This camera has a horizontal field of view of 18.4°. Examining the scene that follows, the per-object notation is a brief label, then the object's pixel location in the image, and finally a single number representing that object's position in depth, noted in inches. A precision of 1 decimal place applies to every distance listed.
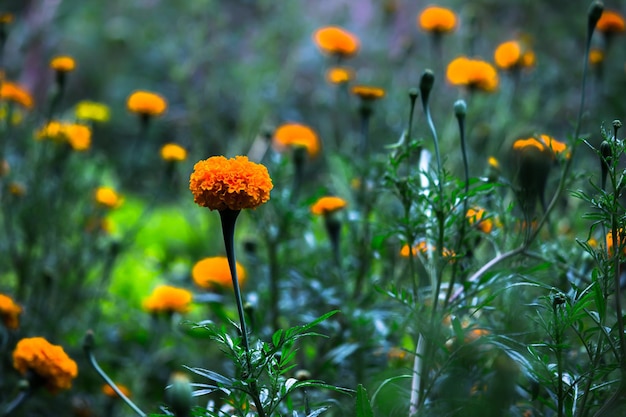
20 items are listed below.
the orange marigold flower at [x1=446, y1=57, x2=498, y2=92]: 88.7
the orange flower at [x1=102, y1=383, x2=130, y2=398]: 83.9
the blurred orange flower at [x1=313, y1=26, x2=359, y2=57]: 95.8
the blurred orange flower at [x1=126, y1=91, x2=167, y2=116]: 90.3
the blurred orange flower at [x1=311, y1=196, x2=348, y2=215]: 83.3
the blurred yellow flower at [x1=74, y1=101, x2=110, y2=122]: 94.4
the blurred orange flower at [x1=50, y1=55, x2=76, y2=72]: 88.5
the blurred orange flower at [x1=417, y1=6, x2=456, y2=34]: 95.4
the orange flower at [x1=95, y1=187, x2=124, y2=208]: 92.6
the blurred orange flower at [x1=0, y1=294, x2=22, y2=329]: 80.8
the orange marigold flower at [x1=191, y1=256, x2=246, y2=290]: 85.5
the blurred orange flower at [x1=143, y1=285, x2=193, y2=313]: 87.4
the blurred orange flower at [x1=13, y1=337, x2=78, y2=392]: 76.0
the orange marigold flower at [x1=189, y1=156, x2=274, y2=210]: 68.3
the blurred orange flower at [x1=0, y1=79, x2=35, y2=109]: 93.1
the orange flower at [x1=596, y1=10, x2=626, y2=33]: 91.6
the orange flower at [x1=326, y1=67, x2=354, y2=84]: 91.2
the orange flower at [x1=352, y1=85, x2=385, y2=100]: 84.7
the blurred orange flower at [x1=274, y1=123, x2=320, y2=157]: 93.8
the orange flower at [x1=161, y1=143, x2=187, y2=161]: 88.1
